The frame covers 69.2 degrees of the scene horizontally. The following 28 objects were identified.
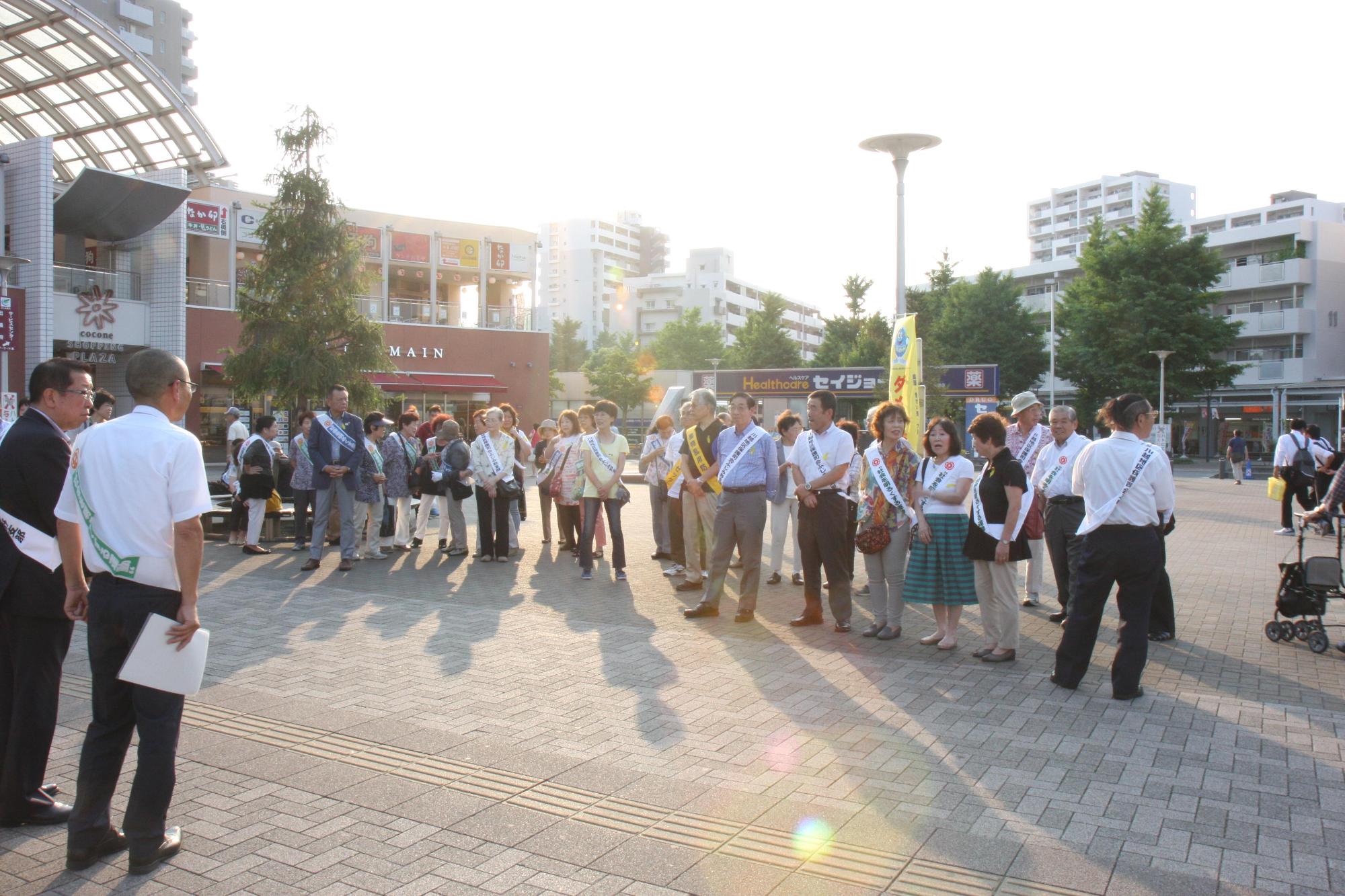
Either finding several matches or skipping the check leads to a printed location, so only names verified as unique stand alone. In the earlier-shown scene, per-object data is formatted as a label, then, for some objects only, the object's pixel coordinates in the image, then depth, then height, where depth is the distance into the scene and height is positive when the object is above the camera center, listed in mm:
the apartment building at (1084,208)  102875 +22067
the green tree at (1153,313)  42844 +4357
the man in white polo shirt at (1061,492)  8039 -711
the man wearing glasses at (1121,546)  5727 -813
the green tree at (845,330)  59938 +4693
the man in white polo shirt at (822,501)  7594 -753
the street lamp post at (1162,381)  38750 +1202
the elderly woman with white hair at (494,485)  11516 -1014
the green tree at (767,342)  64750 +4099
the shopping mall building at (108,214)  23234 +4908
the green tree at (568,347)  97688 +5372
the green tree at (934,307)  53531 +5704
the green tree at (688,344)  79375 +4721
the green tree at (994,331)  52312 +4123
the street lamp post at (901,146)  17906 +4830
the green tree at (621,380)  58000 +1221
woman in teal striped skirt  6902 -928
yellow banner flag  14758 +535
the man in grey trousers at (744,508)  8008 -869
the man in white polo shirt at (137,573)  3541 -662
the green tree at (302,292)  18172 +1962
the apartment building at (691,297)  107312 +11738
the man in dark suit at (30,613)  3934 -904
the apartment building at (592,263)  123000 +18443
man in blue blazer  10562 -698
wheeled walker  7055 -1369
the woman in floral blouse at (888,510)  7359 -794
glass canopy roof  22688 +7387
